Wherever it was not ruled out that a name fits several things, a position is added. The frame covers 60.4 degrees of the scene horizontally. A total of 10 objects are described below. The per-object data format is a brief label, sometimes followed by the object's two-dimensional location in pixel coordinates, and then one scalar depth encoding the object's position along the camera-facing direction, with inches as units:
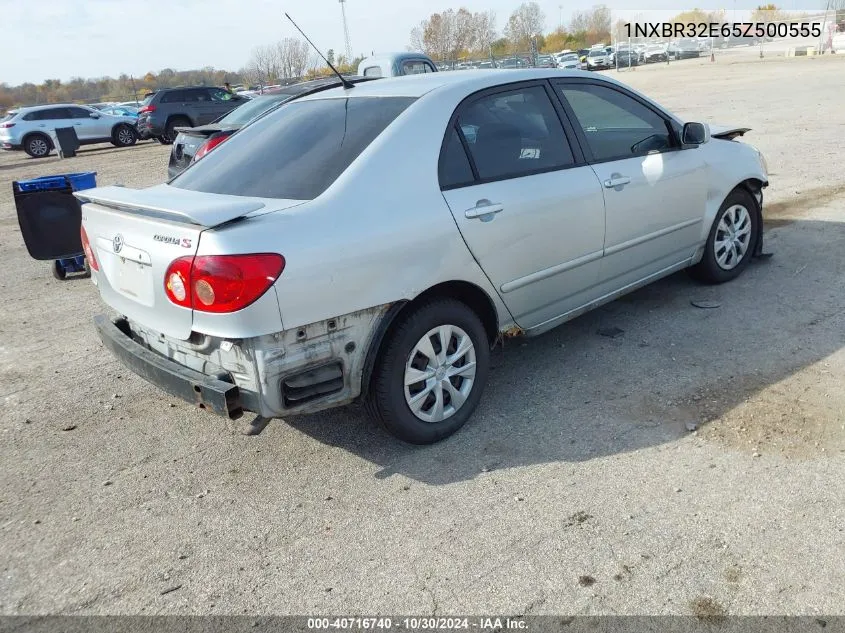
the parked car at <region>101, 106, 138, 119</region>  1002.7
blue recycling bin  271.6
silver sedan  120.2
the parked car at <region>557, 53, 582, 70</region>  1854.1
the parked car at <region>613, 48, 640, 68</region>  1899.4
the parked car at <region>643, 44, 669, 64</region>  2066.9
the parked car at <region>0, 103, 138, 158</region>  914.1
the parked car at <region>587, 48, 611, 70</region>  1879.9
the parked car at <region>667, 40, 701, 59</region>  2055.9
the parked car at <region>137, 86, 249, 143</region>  886.4
